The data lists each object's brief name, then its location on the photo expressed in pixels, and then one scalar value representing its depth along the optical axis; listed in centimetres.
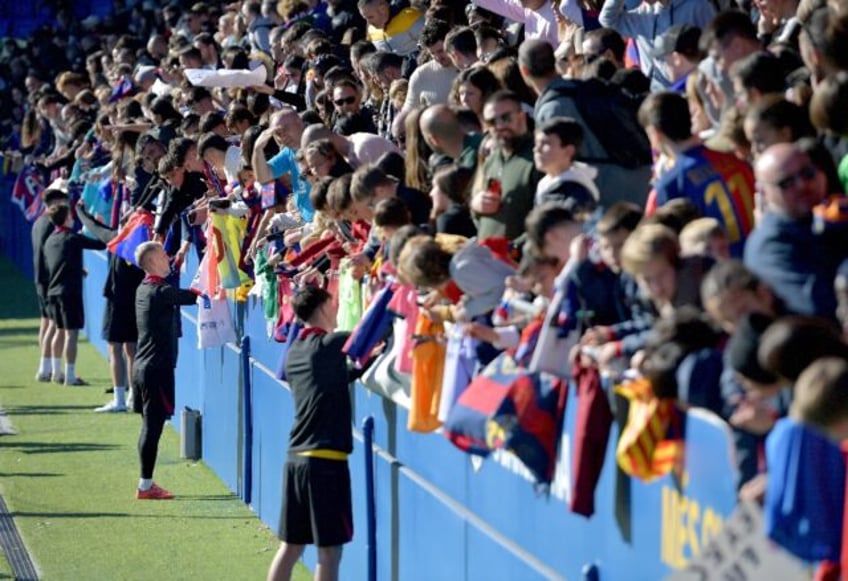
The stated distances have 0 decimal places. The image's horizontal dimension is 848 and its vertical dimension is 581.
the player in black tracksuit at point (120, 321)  2888
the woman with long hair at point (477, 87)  1603
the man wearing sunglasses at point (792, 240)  1051
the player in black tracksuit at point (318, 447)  1708
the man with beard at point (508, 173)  1453
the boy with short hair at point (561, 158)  1355
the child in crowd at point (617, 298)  1146
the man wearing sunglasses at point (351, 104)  2092
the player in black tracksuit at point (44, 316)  3273
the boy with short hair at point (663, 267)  1084
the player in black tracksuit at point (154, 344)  2338
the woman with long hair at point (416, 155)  1640
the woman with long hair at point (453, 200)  1523
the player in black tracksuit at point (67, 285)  3183
